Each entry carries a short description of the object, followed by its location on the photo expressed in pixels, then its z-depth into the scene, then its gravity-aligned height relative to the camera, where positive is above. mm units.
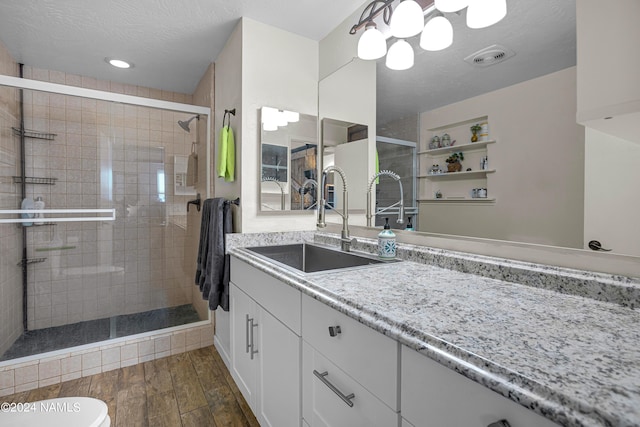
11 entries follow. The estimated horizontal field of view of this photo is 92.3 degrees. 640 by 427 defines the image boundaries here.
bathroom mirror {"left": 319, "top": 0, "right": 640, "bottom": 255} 953 +265
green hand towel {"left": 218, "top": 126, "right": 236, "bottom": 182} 2023 +350
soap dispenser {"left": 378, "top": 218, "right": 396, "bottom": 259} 1473 -176
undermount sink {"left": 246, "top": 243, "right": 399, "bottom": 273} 1647 -288
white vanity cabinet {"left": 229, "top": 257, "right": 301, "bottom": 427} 1126 -598
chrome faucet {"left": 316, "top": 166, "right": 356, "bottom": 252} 1723 -22
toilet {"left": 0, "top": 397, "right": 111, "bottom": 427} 977 -685
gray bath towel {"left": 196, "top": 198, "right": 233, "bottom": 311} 1892 -306
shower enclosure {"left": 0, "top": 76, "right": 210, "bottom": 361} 2158 -59
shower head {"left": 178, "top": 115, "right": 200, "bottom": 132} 2691 +738
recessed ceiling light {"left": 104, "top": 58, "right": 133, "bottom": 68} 2477 +1192
